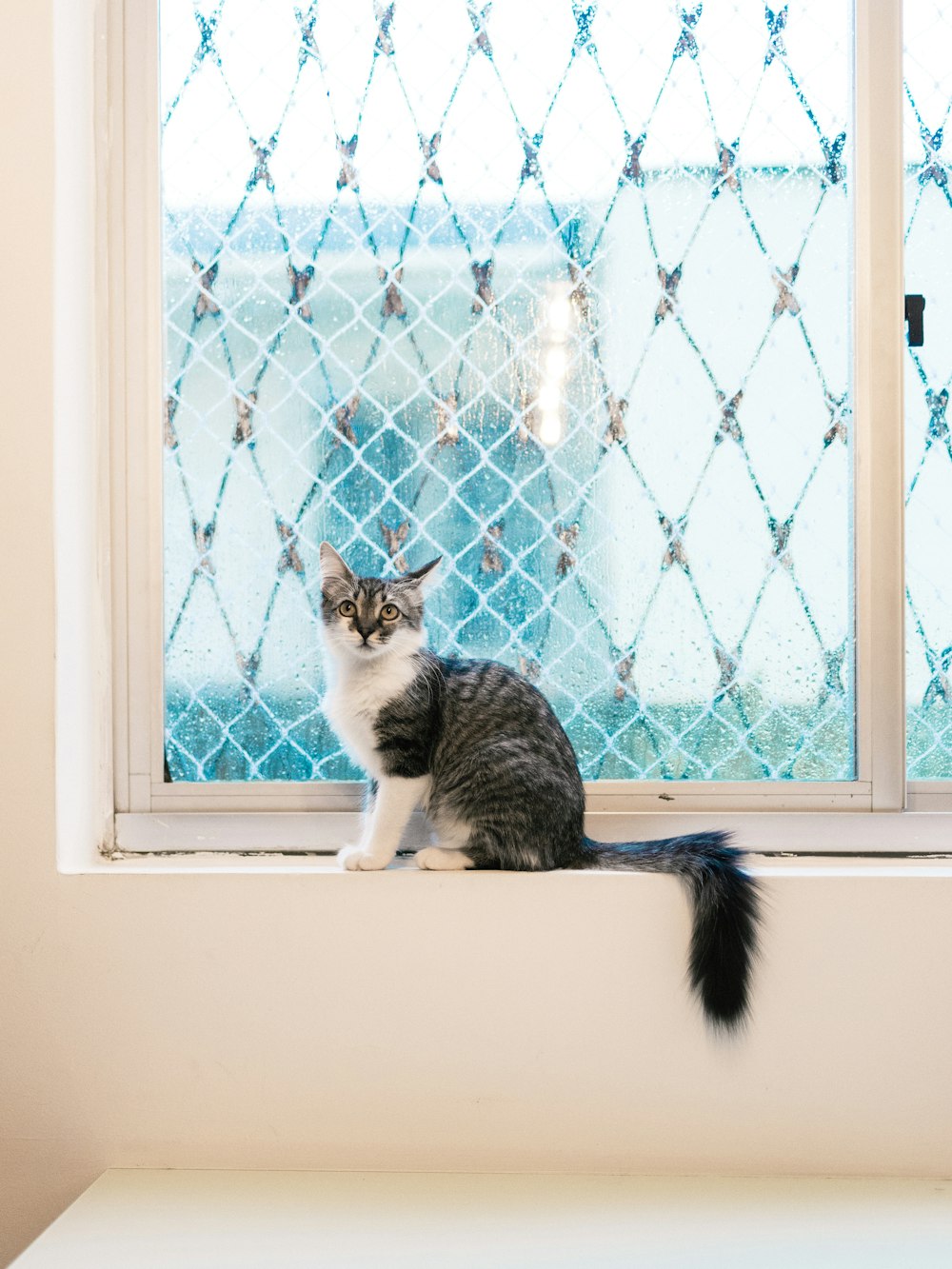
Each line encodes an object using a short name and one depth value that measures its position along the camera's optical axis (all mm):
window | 1722
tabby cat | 1511
